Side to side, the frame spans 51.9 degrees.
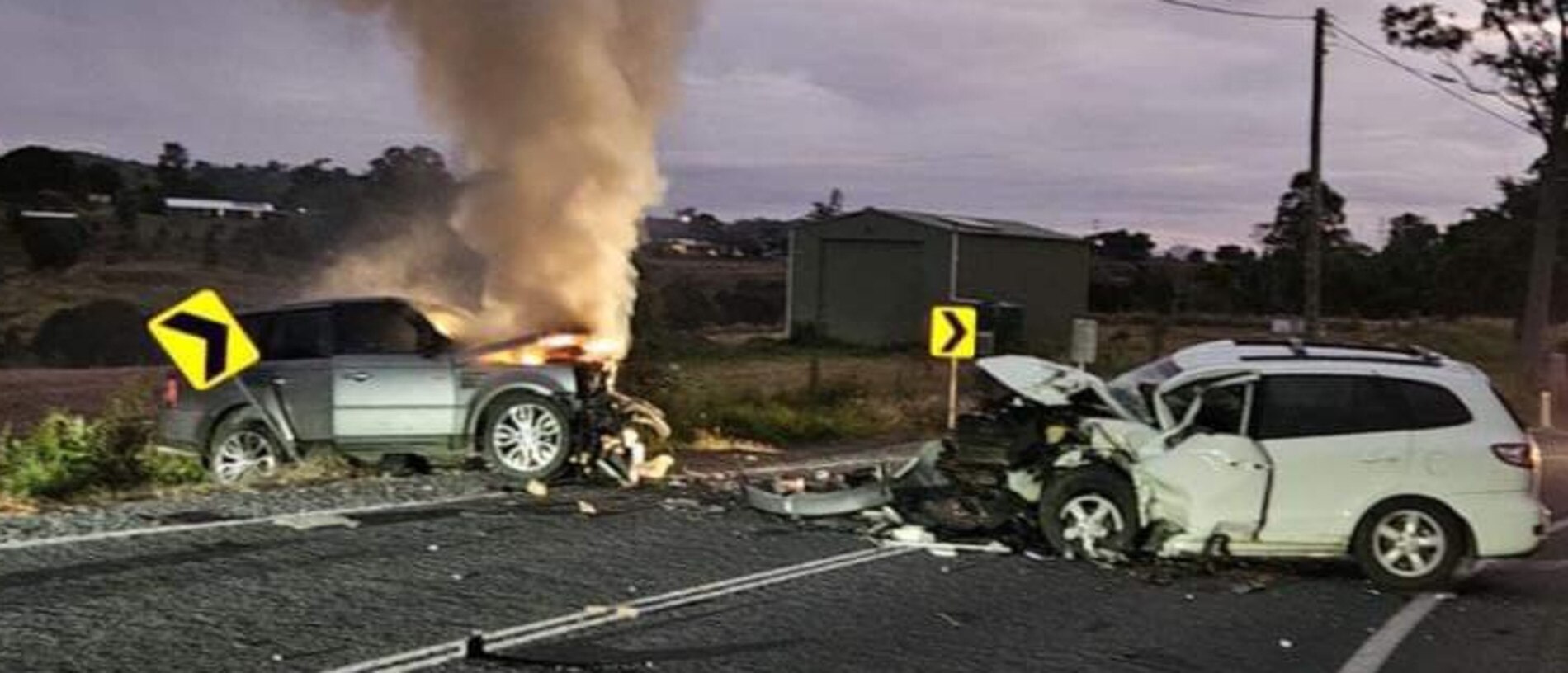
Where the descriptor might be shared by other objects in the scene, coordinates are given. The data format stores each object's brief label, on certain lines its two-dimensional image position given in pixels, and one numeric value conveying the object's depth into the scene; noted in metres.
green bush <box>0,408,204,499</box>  12.73
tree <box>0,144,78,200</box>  49.88
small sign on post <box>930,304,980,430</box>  21.30
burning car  13.77
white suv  10.57
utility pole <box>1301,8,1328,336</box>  34.56
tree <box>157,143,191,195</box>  54.25
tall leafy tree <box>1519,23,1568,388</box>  41.41
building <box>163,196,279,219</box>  41.16
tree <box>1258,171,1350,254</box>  85.86
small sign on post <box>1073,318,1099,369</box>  24.12
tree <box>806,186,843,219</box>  60.25
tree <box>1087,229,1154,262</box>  107.88
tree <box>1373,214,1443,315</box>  82.38
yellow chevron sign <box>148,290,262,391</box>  13.38
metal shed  54.56
